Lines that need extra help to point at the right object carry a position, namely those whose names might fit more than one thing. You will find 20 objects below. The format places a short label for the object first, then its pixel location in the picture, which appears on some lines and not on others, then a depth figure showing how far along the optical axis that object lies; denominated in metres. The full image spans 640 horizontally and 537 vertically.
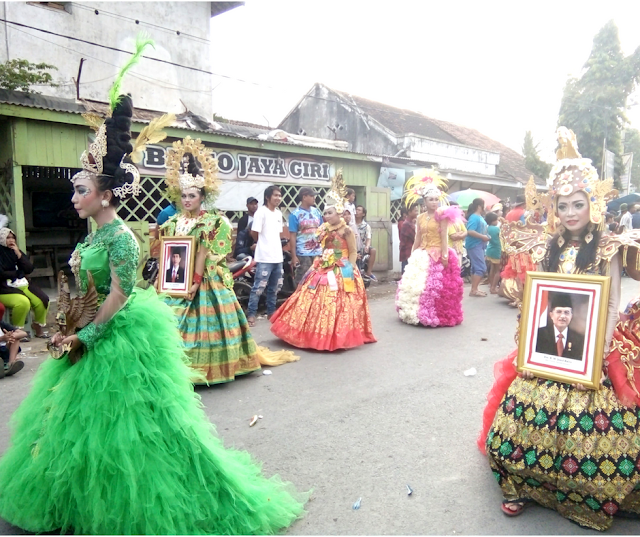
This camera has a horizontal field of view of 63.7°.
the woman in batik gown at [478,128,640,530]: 2.60
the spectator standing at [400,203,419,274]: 11.93
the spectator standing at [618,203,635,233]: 14.13
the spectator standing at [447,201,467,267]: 8.59
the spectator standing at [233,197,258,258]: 9.16
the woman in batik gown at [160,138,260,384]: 4.96
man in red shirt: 9.88
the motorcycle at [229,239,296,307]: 7.99
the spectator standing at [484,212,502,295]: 10.69
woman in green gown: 2.34
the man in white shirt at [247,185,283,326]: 7.84
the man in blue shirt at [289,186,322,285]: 8.43
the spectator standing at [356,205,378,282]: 11.23
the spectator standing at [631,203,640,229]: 14.04
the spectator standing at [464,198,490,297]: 10.44
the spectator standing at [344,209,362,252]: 8.39
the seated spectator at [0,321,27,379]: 5.45
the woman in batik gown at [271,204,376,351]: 6.28
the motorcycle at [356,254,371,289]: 11.22
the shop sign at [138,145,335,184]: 8.90
